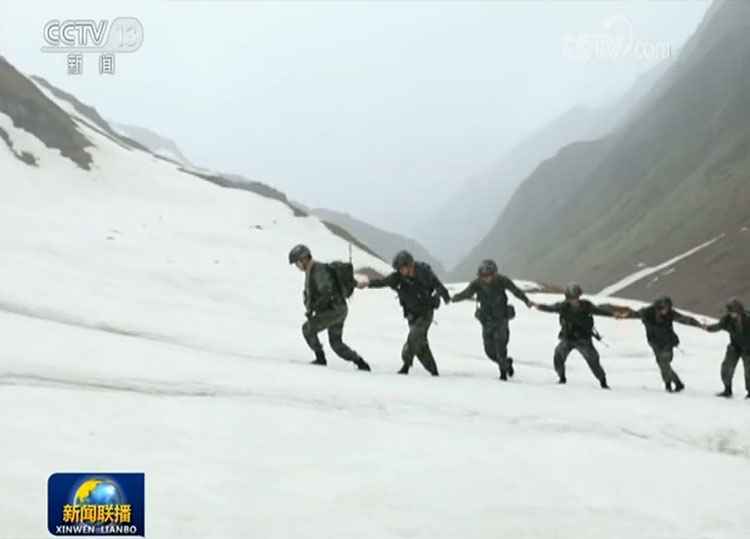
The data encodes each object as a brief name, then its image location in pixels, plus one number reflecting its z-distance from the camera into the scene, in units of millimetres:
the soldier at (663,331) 12312
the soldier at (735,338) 11977
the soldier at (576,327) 11953
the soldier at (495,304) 11844
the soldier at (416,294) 11570
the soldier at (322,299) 11344
